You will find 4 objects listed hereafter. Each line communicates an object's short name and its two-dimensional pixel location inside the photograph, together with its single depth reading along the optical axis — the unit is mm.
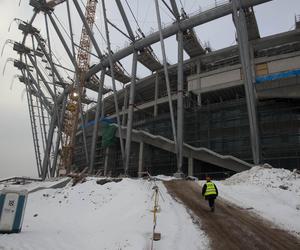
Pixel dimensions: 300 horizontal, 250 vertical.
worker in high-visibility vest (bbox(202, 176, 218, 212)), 11398
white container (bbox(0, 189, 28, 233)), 9125
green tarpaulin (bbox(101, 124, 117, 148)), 46188
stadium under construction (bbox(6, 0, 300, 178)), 30453
